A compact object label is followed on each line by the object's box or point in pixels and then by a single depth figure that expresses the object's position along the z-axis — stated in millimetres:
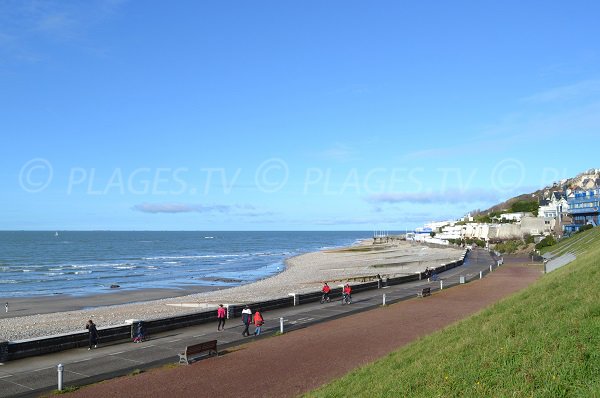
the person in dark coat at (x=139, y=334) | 20000
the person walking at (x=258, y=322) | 21062
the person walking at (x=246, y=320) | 21219
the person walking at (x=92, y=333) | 18797
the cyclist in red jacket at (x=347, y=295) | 30250
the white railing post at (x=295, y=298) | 29742
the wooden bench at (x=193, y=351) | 16555
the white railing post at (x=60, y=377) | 13648
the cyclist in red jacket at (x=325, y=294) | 30883
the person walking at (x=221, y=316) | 22406
